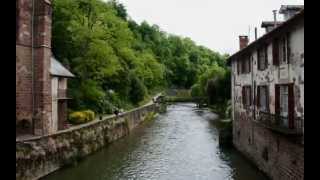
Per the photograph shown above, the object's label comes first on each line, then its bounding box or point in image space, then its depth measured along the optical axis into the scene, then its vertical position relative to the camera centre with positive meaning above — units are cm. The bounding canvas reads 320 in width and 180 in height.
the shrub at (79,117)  2872 -184
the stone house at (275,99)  1354 -38
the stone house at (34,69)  2112 +129
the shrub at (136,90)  4880 +19
